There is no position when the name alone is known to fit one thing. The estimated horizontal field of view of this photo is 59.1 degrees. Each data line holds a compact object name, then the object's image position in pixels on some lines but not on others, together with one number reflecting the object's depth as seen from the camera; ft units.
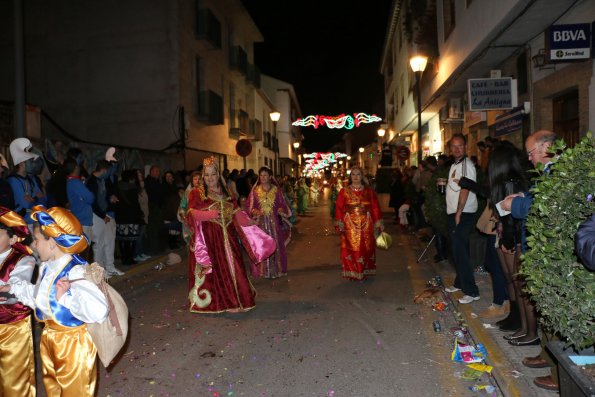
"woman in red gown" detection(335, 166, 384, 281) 28.50
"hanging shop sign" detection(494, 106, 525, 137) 38.50
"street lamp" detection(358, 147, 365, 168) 232.90
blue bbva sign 27.32
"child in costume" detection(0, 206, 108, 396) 9.82
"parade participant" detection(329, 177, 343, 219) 68.77
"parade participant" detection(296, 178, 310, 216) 82.74
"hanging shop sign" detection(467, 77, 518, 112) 38.73
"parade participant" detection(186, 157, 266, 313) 22.45
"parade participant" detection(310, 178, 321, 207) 113.09
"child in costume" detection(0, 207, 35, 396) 10.98
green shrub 9.82
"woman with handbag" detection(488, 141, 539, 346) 16.16
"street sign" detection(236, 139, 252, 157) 54.13
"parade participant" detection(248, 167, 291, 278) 30.66
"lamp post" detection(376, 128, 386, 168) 117.78
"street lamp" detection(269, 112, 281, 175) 81.67
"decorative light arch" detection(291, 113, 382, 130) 95.24
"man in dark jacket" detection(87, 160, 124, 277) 29.30
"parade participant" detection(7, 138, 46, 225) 22.67
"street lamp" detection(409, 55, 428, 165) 53.11
